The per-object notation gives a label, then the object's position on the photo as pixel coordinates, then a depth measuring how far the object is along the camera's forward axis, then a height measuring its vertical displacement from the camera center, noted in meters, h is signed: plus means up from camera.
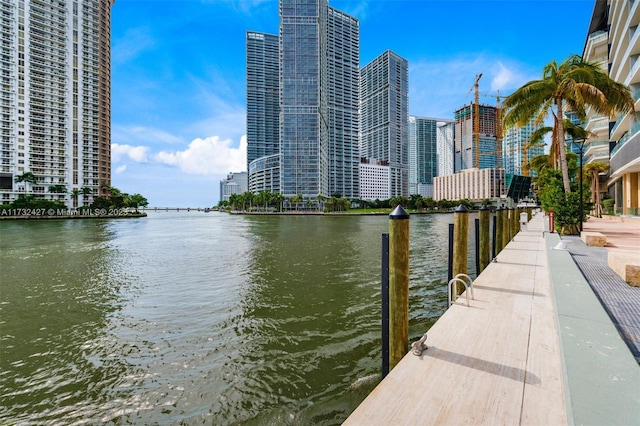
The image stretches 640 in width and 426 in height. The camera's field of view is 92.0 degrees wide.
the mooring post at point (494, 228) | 13.01 -0.71
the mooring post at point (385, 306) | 5.08 -1.55
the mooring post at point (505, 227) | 15.23 -0.79
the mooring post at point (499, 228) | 14.16 -0.75
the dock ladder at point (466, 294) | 6.43 -1.79
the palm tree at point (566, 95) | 17.84 +7.24
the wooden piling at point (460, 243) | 8.43 -0.85
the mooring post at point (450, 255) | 8.87 -1.28
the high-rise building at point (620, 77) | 25.86 +12.57
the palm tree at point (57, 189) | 104.77 +8.28
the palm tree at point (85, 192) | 113.00 +7.84
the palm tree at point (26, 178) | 101.78 +11.61
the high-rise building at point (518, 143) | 160.15 +40.37
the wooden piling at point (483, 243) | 10.95 -1.20
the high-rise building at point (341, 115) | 190.75 +61.51
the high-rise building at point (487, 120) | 187.75 +57.33
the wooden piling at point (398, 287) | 4.97 -1.21
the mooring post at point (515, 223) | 18.95 -0.75
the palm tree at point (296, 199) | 145.25 +6.63
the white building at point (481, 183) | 180.88 +17.46
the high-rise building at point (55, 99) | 104.50 +41.20
